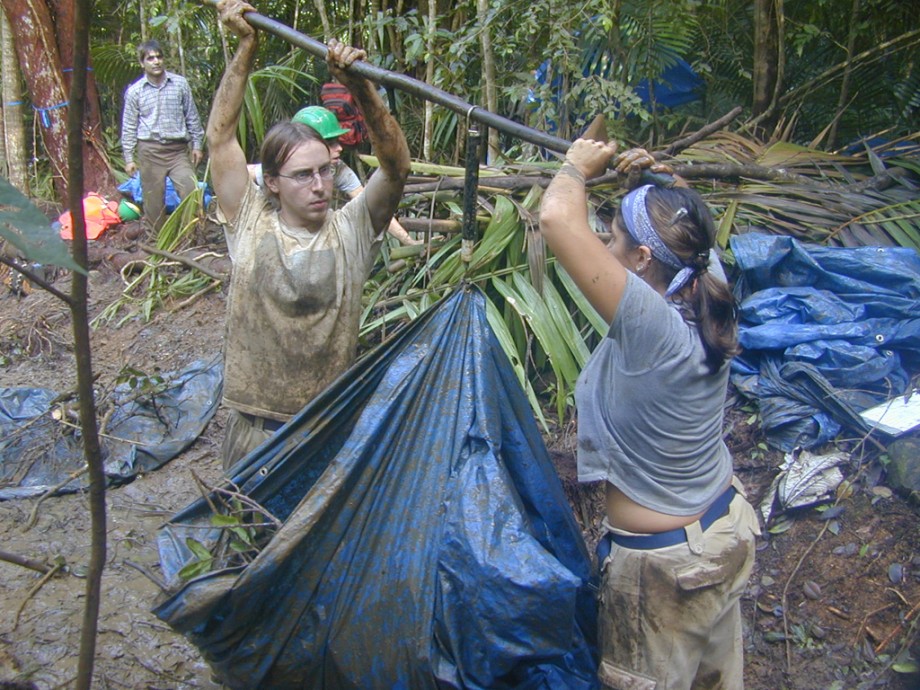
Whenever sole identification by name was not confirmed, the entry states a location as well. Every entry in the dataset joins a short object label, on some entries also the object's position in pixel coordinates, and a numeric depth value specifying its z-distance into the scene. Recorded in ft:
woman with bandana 6.24
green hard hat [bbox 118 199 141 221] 23.16
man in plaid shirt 22.53
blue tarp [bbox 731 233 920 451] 11.51
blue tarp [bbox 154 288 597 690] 6.14
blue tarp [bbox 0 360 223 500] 13.85
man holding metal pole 8.31
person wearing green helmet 14.32
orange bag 21.80
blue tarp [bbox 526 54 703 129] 18.86
